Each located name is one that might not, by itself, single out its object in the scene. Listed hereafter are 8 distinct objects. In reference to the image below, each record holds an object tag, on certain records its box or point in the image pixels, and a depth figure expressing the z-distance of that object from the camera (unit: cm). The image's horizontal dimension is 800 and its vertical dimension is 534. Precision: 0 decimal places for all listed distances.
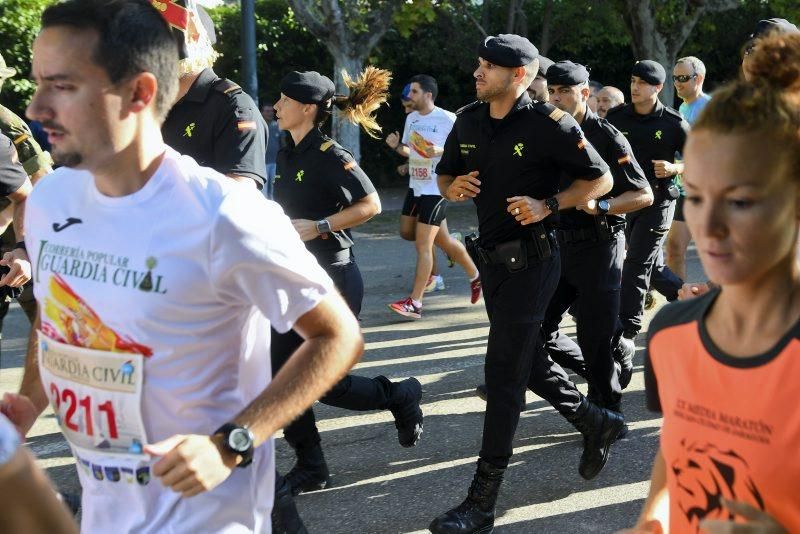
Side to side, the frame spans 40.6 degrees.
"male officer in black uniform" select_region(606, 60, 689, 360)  723
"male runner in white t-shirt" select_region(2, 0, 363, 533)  224
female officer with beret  528
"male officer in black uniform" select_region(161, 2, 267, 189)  434
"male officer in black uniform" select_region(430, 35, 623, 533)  459
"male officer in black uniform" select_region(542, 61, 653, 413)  570
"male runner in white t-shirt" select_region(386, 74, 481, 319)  895
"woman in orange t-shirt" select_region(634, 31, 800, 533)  183
